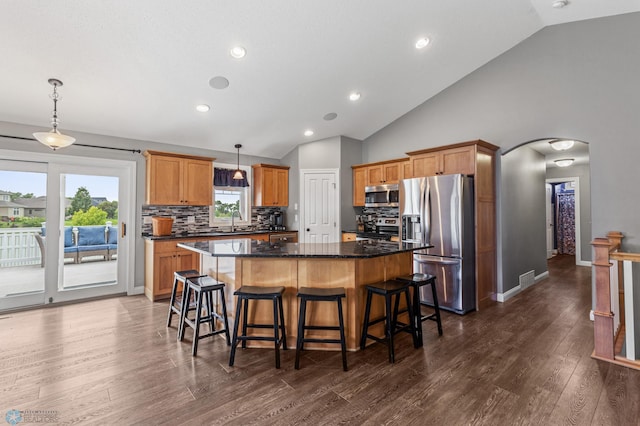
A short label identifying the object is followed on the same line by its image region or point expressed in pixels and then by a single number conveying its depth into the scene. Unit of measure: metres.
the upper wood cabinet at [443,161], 4.25
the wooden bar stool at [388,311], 2.67
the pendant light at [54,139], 2.99
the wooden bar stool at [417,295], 3.06
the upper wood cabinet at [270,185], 6.20
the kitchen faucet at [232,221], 6.05
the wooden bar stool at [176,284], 3.38
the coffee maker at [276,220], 6.53
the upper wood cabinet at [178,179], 4.91
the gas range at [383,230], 5.36
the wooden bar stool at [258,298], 2.62
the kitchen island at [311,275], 2.93
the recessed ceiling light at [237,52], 3.35
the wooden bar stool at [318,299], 2.56
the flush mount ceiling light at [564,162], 6.66
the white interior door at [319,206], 6.09
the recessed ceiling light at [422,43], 3.78
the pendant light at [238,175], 5.09
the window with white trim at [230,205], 5.95
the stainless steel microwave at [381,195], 5.50
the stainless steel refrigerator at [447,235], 4.02
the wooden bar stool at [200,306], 2.87
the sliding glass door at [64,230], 4.15
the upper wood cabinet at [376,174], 5.48
